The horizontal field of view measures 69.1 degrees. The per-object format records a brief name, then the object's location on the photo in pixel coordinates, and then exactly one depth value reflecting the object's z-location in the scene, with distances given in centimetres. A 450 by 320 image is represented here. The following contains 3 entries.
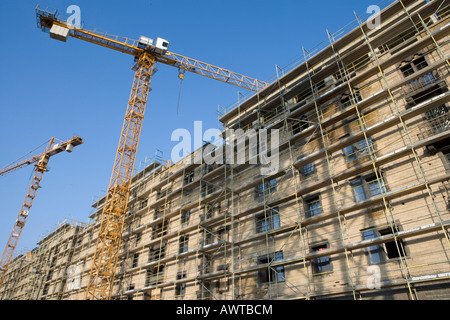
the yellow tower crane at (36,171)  5672
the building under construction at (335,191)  1430
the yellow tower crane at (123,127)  3081
